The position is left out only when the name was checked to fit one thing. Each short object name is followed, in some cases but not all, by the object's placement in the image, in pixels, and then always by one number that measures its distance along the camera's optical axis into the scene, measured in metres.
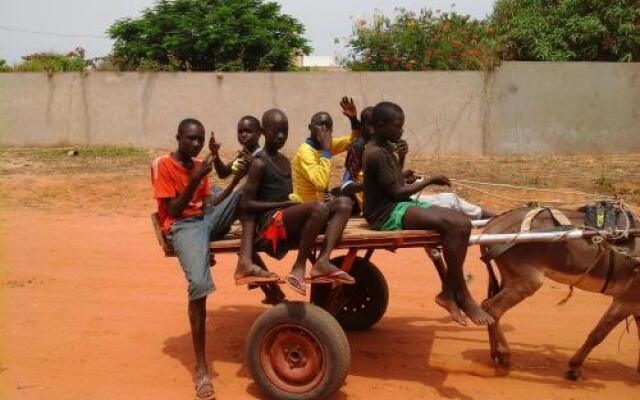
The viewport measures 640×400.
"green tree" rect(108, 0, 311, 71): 20.83
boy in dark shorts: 4.50
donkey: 4.90
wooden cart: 4.43
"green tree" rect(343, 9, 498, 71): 18.05
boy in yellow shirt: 5.04
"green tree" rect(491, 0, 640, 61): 17.92
